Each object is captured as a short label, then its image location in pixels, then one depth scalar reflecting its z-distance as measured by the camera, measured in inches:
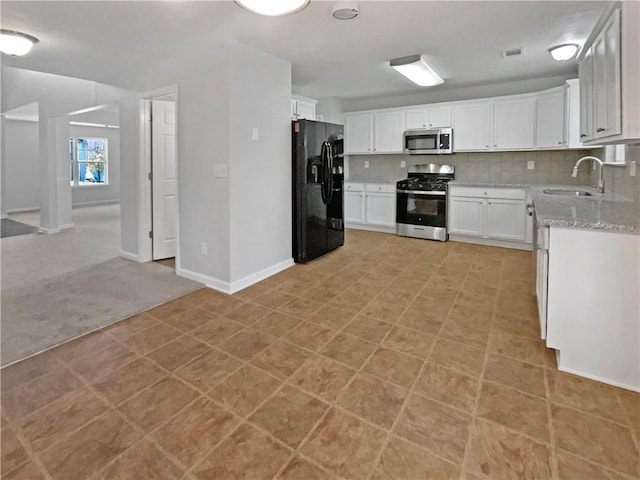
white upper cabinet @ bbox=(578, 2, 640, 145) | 77.3
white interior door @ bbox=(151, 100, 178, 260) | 172.6
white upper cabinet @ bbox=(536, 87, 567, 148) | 181.9
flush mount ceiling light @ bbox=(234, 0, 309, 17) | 86.8
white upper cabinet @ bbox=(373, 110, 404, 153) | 240.7
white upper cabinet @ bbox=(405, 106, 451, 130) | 222.1
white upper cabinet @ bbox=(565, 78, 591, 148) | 172.4
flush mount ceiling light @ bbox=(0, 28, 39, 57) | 122.2
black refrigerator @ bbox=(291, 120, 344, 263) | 167.0
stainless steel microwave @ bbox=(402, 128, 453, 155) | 220.5
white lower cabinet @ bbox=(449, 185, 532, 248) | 196.4
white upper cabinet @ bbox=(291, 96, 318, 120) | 191.6
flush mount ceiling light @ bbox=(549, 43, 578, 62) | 139.6
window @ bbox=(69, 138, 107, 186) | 387.5
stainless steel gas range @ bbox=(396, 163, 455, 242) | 220.1
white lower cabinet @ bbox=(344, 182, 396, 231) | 246.4
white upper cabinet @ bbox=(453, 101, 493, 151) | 209.2
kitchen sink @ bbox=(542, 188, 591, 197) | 139.4
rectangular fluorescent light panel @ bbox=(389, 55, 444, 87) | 158.7
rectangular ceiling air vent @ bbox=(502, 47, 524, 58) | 148.6
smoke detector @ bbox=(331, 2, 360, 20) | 103.5
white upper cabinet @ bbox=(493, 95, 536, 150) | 195.2
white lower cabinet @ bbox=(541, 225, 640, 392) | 78.4
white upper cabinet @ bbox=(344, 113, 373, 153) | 254.4
